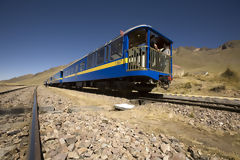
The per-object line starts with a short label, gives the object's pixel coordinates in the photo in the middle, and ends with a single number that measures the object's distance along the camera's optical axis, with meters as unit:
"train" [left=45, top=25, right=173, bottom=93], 5.36
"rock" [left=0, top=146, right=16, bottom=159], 1.28
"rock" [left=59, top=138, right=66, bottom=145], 1.51
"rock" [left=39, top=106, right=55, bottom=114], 3.19
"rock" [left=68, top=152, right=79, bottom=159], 1.23
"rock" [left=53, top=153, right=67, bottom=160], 1.20
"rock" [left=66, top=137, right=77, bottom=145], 1.52
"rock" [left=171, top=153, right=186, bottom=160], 1.34
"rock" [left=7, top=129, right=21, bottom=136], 1.78
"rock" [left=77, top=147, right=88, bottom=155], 1.33
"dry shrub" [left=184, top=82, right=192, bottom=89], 9.59
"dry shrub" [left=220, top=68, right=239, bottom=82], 10.81
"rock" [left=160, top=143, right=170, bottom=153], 1.48
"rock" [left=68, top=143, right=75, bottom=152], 1.37
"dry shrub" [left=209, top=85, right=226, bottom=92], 7.73
